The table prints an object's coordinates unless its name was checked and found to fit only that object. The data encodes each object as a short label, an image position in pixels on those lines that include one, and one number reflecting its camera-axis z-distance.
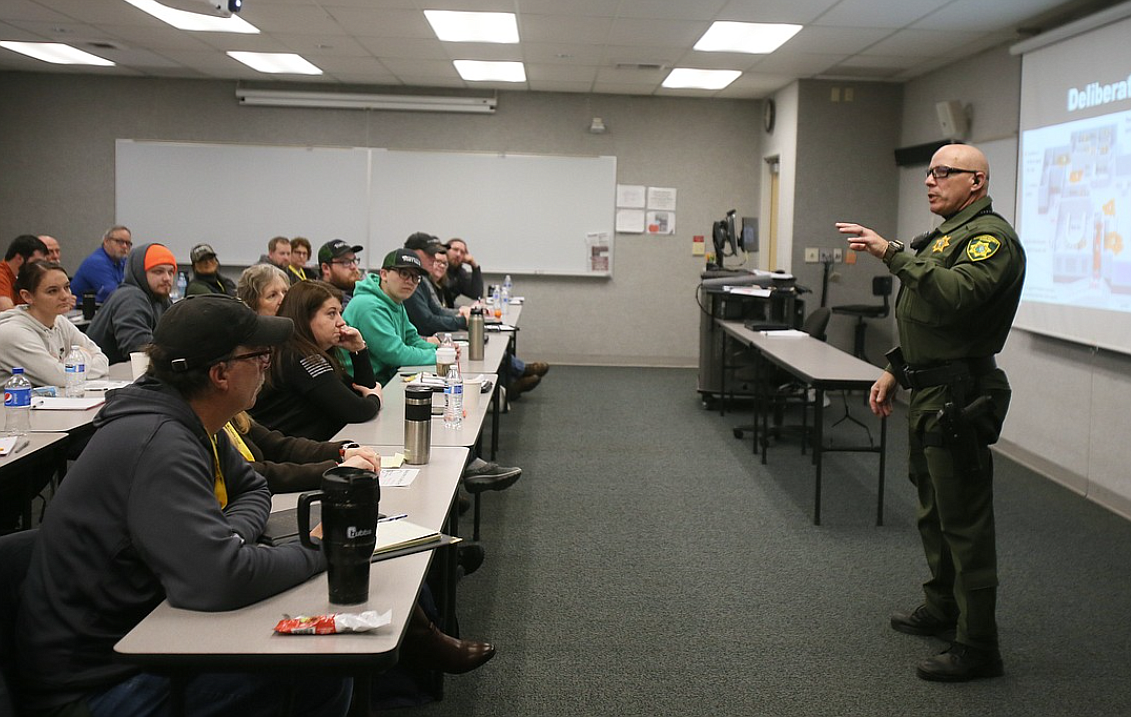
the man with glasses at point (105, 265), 7.47
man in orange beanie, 4.71
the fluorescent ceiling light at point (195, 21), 6.42
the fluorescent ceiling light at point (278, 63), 8.19
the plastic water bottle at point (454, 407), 3.31
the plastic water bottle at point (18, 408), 3.19
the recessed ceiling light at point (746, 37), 6.46
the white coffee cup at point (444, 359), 4.04
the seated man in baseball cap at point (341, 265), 6.36
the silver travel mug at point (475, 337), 5.07
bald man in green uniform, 2.92
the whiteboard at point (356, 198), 9.77
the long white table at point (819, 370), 4.50
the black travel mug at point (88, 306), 6.79
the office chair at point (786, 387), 6.22
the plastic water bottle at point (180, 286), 7.98
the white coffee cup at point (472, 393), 3.66
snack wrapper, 1.58
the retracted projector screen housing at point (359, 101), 9.58
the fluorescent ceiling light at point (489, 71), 8.31
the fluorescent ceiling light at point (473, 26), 6.45
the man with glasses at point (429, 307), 6.36
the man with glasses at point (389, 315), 4.61
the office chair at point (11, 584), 1.59
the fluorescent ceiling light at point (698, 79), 8.30
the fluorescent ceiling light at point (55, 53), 8.05
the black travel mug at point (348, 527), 1.66
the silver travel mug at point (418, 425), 2.68
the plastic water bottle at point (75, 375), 3.80
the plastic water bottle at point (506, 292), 8.55
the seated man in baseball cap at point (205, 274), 5.90
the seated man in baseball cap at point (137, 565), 1.59
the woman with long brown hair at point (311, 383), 3.14
